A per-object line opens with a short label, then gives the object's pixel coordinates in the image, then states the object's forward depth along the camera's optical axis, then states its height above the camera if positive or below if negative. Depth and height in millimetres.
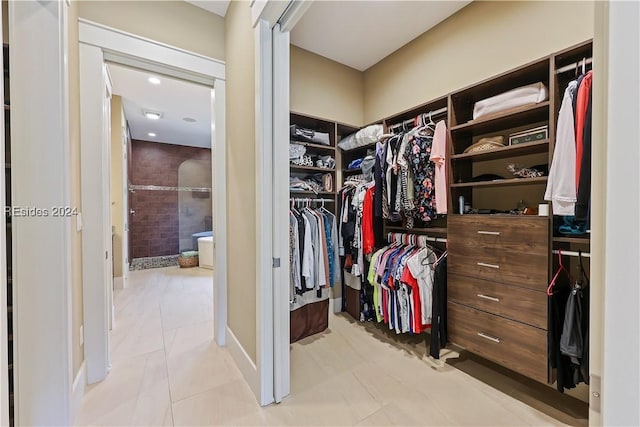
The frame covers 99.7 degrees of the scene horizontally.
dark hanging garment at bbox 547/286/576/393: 1469 -776
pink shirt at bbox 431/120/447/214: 1950 +345
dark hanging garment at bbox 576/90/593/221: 1180 +148
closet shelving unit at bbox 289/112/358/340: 2385 +383
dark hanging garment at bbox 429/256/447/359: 1946 -766
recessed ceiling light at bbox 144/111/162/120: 4010 +1452
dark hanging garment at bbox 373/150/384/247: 2344 +168
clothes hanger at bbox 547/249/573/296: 1460 -362
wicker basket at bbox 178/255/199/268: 4953 -949
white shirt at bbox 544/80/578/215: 1351 +218
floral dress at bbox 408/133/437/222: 2074 +268
